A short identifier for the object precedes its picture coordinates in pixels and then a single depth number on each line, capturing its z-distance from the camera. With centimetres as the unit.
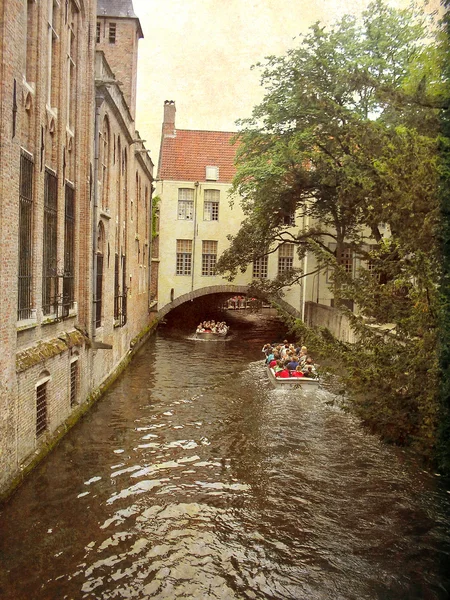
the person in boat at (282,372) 1833
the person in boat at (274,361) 1989
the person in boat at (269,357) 2118
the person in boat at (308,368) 1836
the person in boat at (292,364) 1880
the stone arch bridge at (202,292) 3328
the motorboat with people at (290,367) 1808
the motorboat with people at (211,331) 3222
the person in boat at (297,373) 1836
